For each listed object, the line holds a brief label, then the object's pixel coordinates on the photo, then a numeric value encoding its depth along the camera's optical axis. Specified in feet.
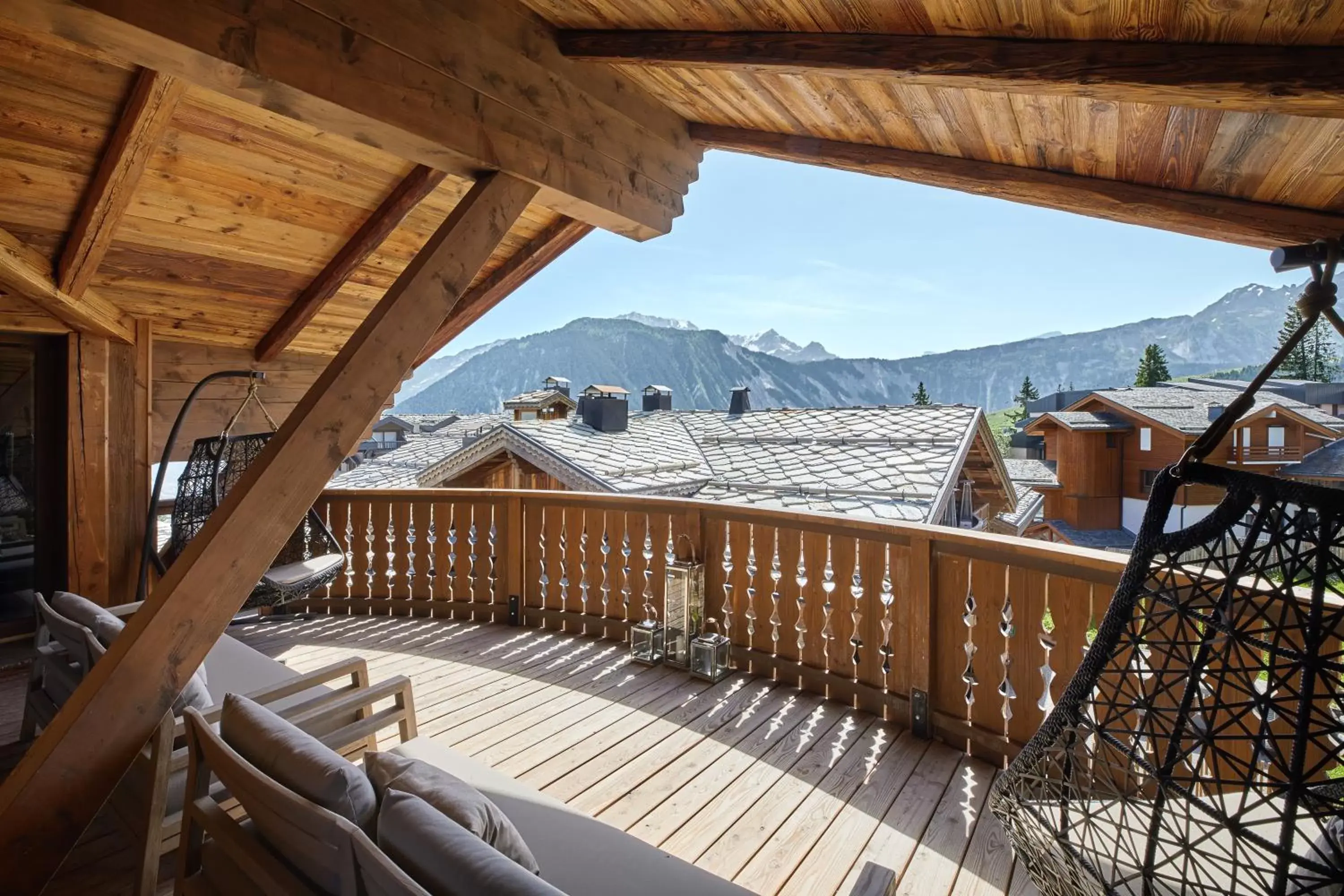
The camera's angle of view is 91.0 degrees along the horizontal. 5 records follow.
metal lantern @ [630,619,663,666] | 12.19
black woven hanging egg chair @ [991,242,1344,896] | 3.74
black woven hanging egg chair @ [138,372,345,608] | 12.31
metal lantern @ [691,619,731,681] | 11.47
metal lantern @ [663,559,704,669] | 12.00
